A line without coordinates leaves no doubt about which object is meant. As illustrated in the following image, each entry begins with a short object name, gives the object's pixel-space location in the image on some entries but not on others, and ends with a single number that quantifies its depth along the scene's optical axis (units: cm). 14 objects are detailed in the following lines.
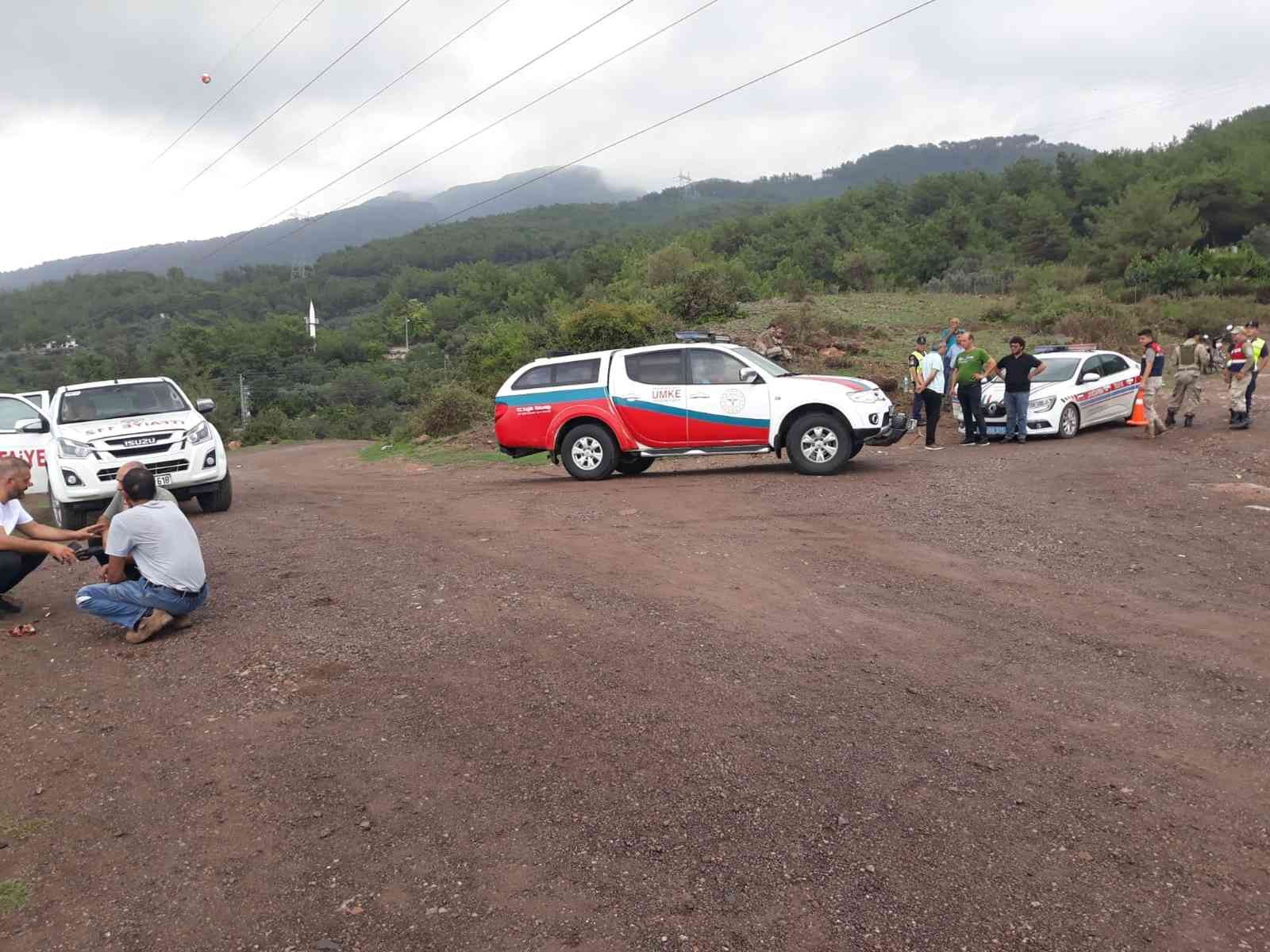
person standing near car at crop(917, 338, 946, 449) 1533
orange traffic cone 1741
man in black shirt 1523
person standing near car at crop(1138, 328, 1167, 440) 1536
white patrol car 1625
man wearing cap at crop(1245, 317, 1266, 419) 1578
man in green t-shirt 1548
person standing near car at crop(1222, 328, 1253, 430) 1573
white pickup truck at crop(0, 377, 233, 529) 1116
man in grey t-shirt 625
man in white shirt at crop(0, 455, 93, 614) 668
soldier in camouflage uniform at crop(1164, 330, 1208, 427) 1581
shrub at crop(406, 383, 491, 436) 2627
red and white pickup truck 1269
